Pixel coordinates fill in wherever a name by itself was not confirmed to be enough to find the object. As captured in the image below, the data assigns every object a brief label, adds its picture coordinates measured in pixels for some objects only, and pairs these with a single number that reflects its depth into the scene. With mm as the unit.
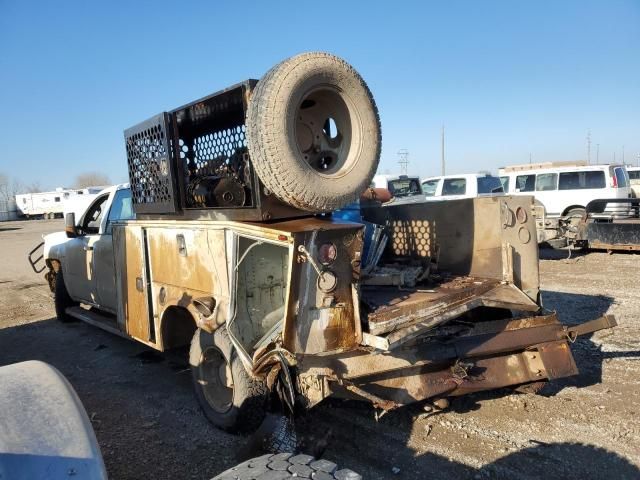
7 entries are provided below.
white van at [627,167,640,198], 18678
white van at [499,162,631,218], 13578
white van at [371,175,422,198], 12430
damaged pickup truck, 2885
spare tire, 2883
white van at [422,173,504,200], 13852
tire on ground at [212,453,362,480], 1764
